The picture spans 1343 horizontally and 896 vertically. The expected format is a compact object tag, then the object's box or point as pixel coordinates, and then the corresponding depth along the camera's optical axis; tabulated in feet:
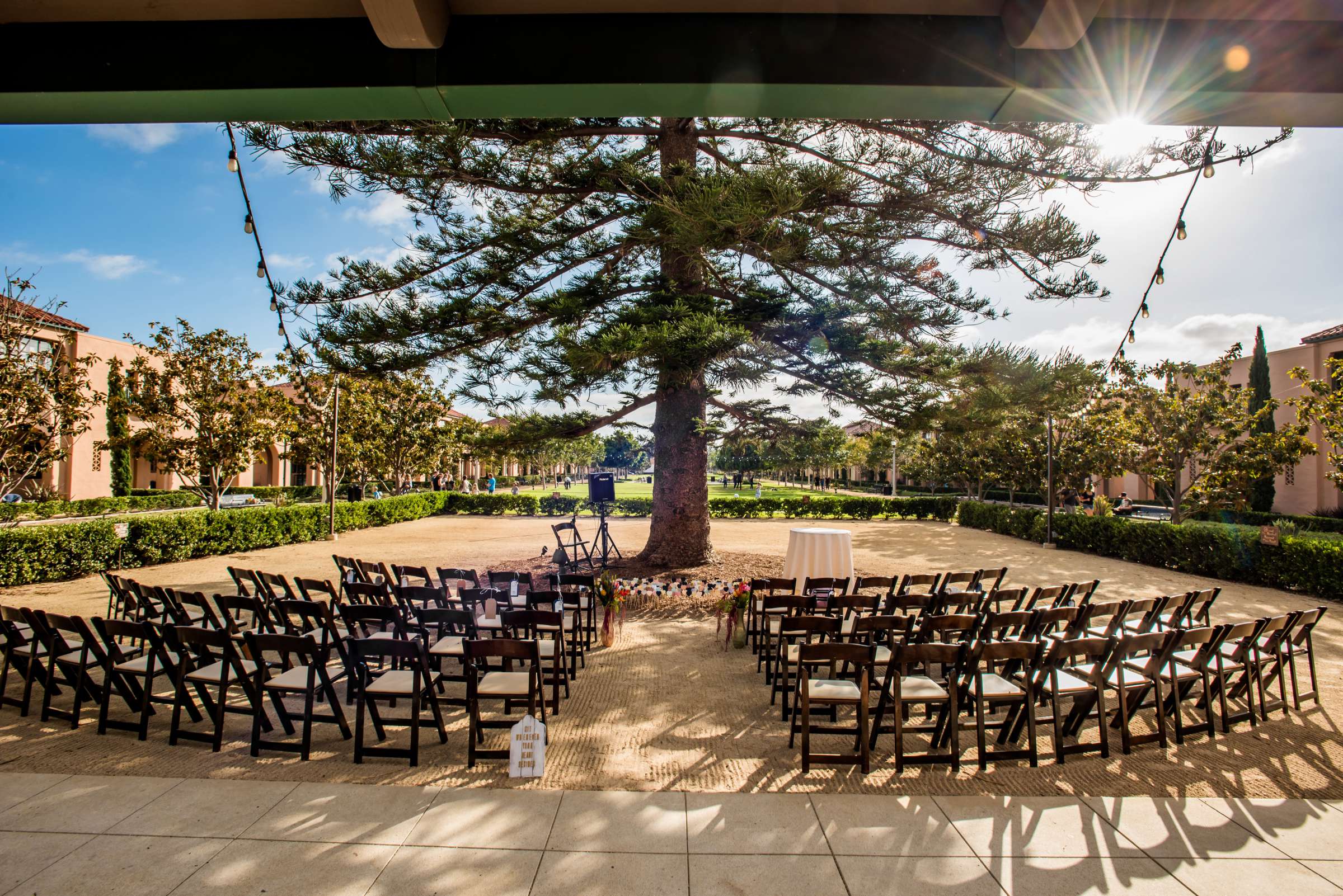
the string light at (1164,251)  17.85
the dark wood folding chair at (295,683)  12.39
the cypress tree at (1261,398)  80.43
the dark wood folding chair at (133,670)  13.29
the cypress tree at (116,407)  45.19
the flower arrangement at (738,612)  22.56
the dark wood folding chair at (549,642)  15.15
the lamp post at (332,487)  54.29
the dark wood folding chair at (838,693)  12.07
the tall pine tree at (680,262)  25.84
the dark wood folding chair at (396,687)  12.23
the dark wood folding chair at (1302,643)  15.80
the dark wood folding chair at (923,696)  12.23
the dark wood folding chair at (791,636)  14.88
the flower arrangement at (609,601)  22.68
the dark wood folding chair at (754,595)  20.31
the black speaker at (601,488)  36.19
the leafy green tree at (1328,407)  37.01
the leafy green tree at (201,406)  45.60
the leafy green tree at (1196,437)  44.60
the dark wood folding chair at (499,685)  12.37
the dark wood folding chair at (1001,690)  12.35
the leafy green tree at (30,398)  30.81
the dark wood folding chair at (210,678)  12.93
